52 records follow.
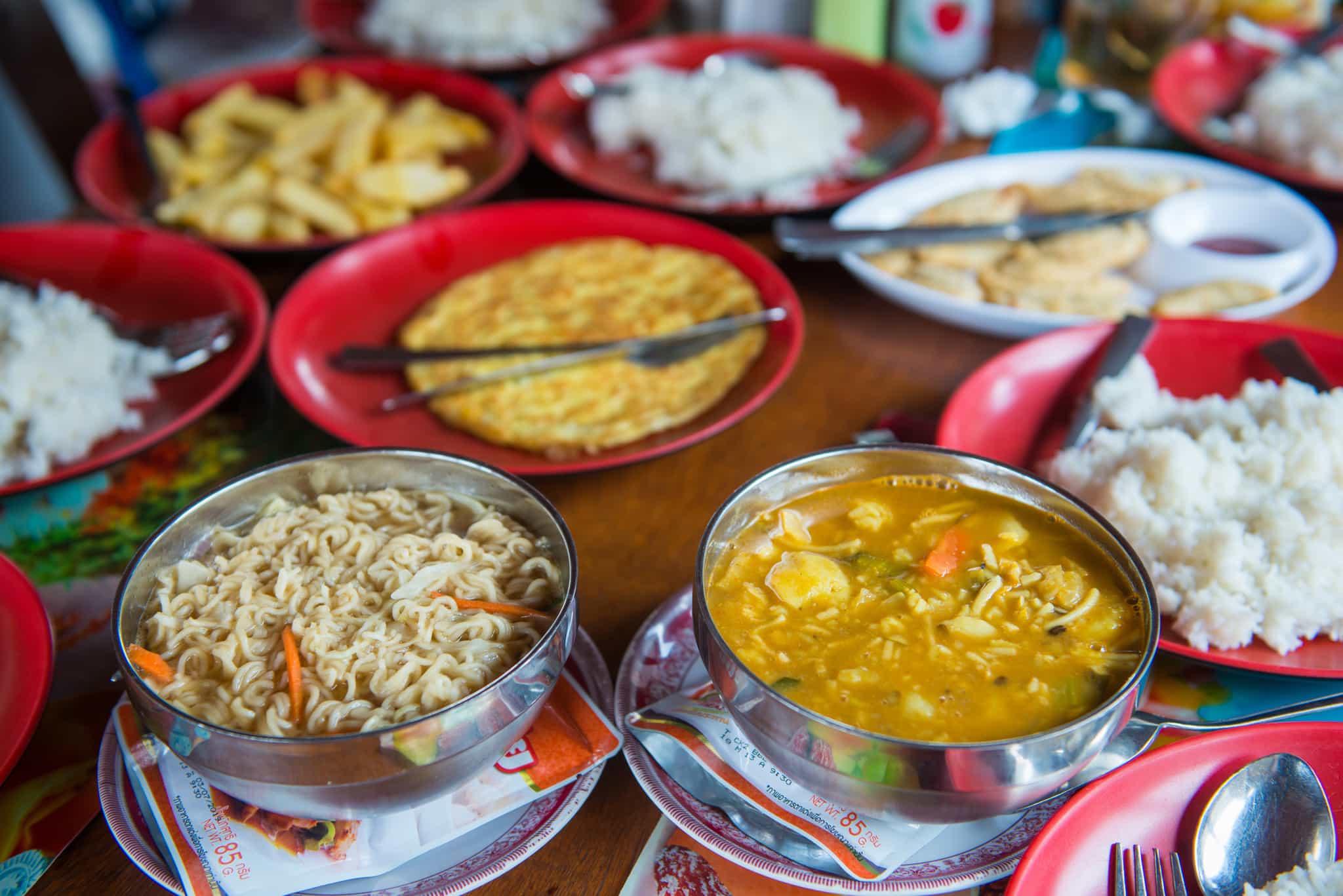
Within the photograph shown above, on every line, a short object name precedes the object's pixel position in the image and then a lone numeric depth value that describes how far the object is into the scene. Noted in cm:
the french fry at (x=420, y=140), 84
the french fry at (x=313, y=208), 76
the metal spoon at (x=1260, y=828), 42
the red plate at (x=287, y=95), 82
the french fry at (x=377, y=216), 78
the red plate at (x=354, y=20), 107
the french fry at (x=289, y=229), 76
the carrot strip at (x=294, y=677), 44
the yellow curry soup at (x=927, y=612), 42
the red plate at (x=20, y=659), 47
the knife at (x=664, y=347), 66
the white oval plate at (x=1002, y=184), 65
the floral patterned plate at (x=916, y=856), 42
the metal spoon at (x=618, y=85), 91
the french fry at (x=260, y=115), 90
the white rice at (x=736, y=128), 81
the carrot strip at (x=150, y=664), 44
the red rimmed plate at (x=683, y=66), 81
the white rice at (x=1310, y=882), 40
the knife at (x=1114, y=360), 58
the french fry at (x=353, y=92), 91
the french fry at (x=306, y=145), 83
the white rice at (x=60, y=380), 61
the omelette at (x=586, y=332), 62
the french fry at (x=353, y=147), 81
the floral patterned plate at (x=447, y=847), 44
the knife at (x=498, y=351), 66
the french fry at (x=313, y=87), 96
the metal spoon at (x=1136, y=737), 45
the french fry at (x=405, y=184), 79
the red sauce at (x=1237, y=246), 72
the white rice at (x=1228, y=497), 48
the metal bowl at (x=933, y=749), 37
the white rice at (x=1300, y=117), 78
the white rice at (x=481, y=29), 103
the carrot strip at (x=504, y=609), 47
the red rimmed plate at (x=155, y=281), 66
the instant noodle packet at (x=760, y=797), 43
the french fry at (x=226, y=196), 77
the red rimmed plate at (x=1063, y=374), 58
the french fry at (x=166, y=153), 84
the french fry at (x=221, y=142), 87
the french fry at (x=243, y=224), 76
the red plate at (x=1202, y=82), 84
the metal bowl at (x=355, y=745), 40
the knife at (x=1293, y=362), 59
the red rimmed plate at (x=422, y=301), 61
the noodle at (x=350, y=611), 44
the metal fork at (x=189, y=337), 67
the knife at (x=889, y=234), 70
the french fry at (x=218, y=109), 89
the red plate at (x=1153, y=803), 40
